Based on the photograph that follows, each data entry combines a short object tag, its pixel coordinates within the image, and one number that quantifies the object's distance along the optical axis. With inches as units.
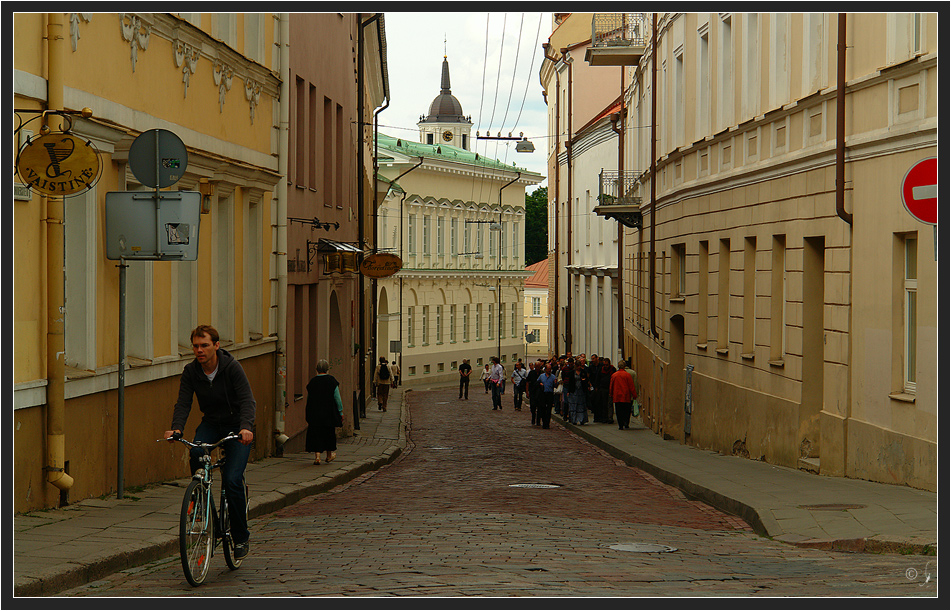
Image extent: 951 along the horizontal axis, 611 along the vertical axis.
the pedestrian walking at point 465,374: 2006.6
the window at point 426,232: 2748.5
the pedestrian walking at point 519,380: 1688.0
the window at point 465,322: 2918.3
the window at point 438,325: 2775.6
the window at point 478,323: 2989.7
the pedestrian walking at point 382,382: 1552.7
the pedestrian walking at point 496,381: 1656.0
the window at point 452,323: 2847.0
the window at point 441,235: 2805.1
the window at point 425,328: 2719.0
